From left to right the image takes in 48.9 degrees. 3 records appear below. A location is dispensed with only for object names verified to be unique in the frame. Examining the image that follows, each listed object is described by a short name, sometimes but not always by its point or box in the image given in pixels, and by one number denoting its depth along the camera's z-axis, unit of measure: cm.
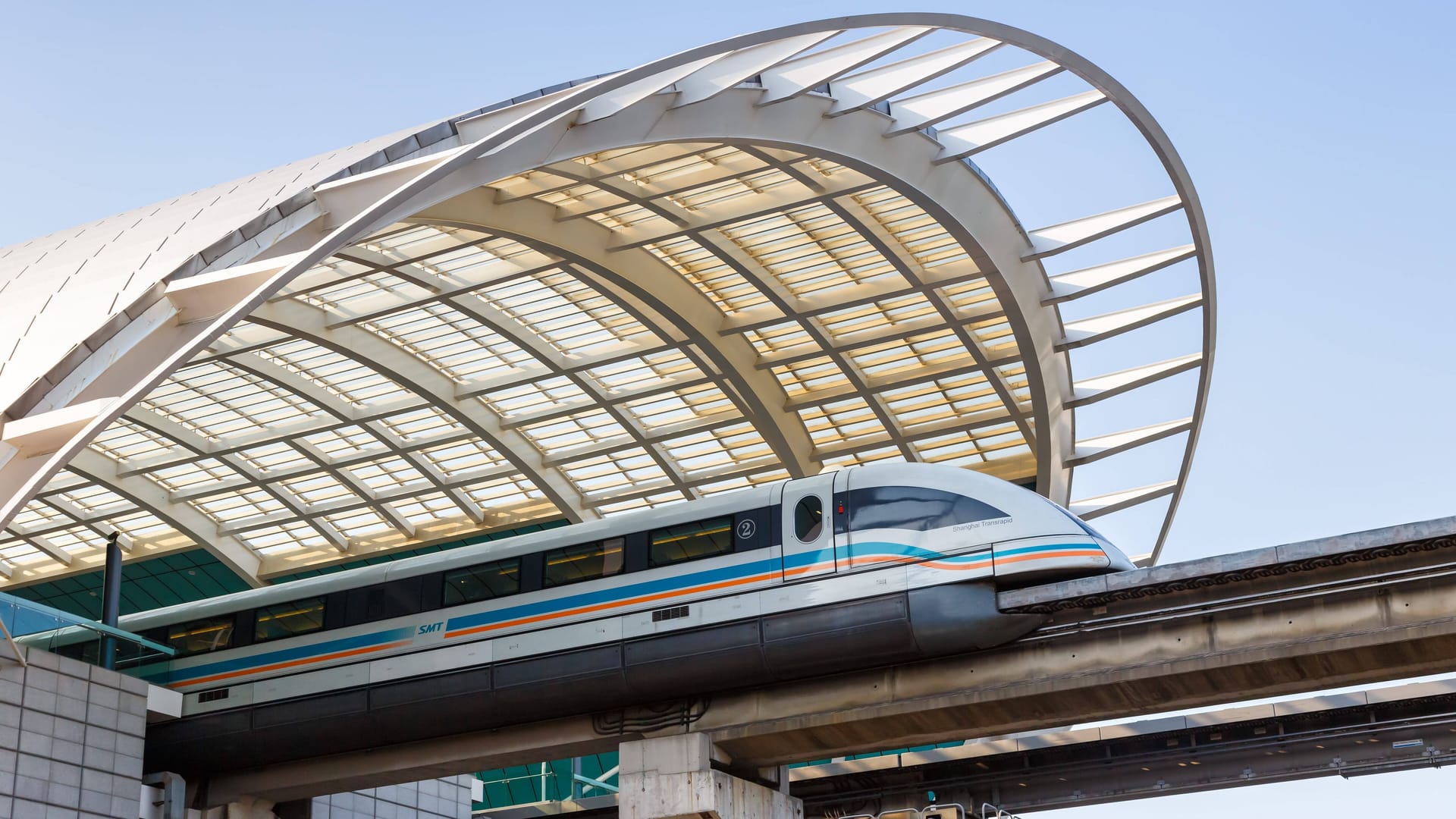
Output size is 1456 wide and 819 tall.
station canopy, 2395
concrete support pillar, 2181
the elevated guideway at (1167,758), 2539
